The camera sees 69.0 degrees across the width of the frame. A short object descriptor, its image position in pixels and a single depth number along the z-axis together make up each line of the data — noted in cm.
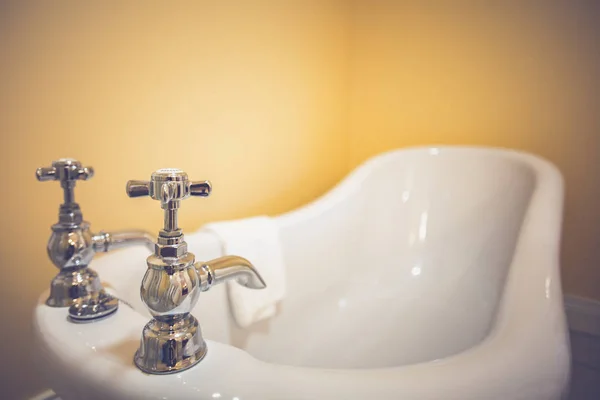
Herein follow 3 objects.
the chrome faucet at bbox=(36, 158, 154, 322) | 57
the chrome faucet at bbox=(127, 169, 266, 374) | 42
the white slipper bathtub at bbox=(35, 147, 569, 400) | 40
